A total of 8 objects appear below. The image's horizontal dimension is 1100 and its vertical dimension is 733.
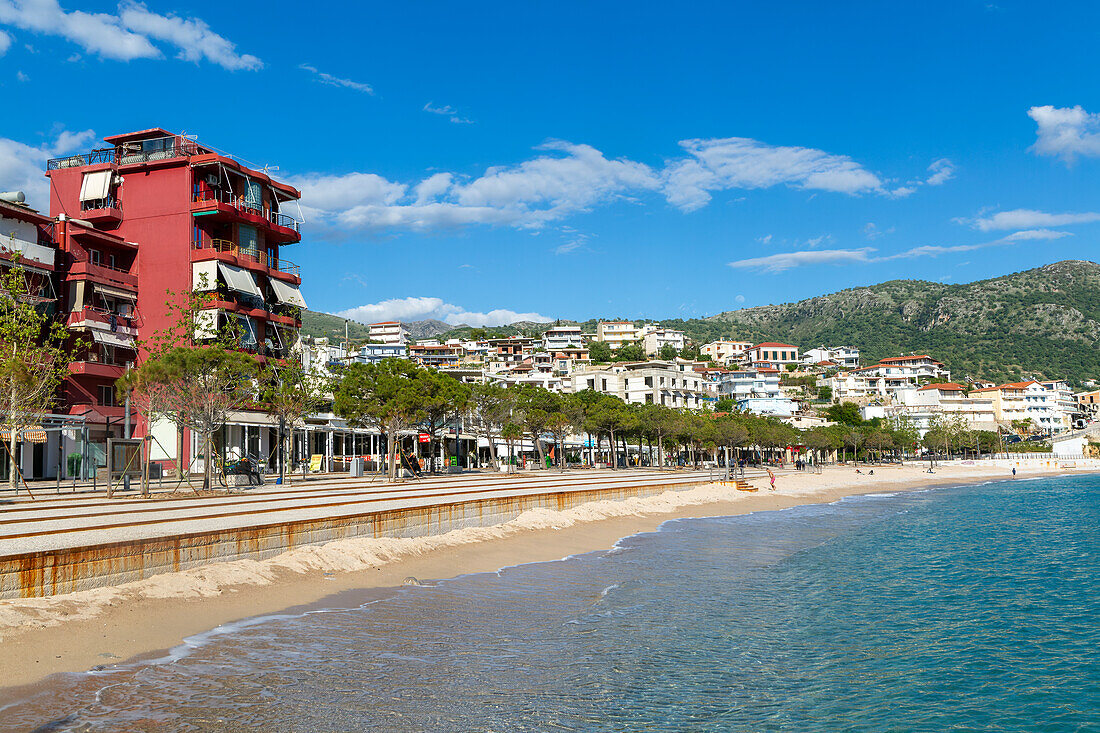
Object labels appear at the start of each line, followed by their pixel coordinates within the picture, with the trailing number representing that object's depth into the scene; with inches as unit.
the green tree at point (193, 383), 1141.7
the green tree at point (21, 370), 1015.0
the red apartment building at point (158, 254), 1961.1
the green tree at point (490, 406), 2183.8
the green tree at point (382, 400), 1647.4
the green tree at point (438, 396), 1717.5
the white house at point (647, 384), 4576.8
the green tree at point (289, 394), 1568.7
